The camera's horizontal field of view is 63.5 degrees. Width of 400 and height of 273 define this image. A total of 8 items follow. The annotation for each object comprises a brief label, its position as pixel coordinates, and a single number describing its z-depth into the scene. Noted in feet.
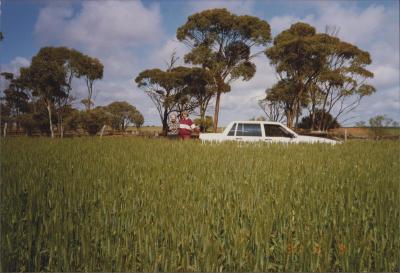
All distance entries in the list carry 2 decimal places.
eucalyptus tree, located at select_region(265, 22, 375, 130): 103.09
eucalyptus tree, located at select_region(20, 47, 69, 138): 118.93
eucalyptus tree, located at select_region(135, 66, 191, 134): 134.51
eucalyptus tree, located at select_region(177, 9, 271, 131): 105.29
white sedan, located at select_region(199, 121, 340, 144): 43.47
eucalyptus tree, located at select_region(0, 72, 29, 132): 177.58
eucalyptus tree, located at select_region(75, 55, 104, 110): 139.95
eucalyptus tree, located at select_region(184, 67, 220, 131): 130.72
